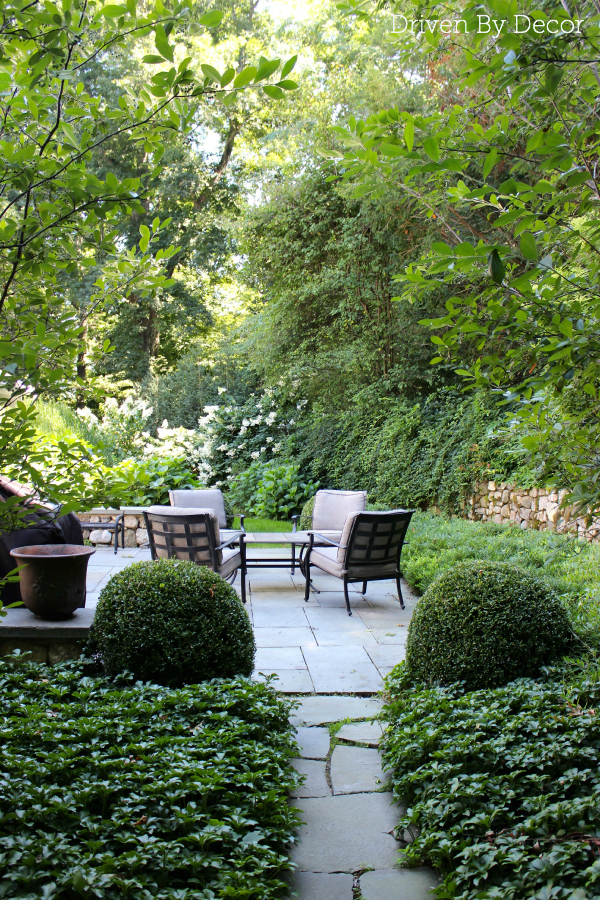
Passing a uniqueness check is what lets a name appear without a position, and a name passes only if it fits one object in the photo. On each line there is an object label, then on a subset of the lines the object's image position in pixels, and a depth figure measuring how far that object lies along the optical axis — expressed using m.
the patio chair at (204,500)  6.64
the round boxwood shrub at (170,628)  3.03
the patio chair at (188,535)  4.91
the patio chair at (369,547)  5.24
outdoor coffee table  5.97
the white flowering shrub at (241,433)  12.12
